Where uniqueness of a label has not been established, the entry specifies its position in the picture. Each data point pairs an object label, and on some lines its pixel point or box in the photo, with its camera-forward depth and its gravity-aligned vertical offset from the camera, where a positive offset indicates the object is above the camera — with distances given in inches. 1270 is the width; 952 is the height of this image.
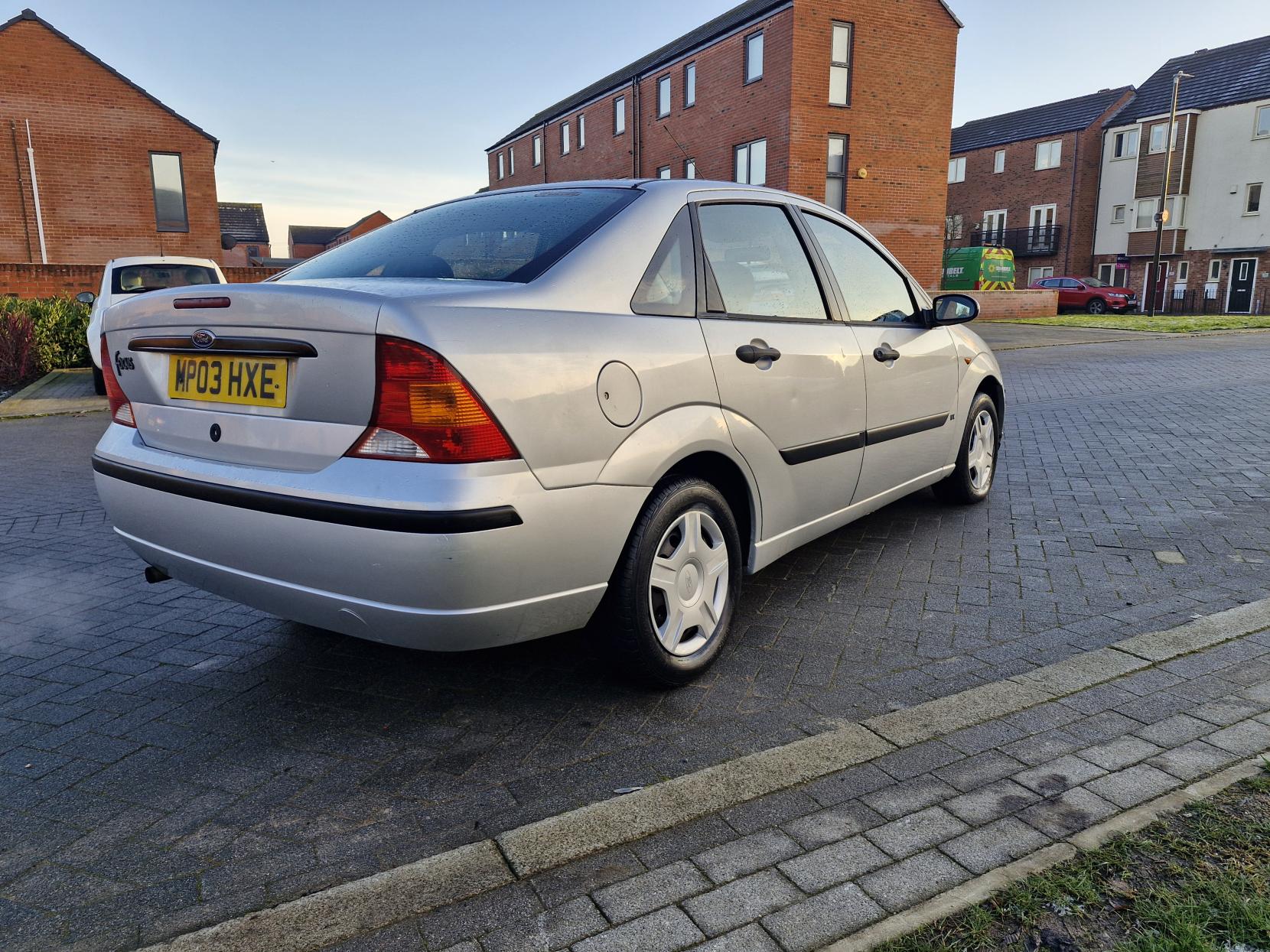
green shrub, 551.2 -33.1
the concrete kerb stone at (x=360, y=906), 79.4 -55.4
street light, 1368.1 +74.3
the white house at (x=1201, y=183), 1621.6 +157.5
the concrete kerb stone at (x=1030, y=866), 78.8 -54.0
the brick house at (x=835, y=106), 1014.4 +185.9
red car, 1453.0 -39.0
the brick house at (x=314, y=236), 3422.7 +145.8
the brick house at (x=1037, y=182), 1866.4 +182.3
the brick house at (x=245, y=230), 2600.9 +119.8
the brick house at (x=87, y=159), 1026.7 +127.0
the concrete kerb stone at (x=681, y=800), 92.0 -55.2
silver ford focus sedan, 97.6 -17.6
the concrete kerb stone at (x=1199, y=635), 136.8 -54.3
